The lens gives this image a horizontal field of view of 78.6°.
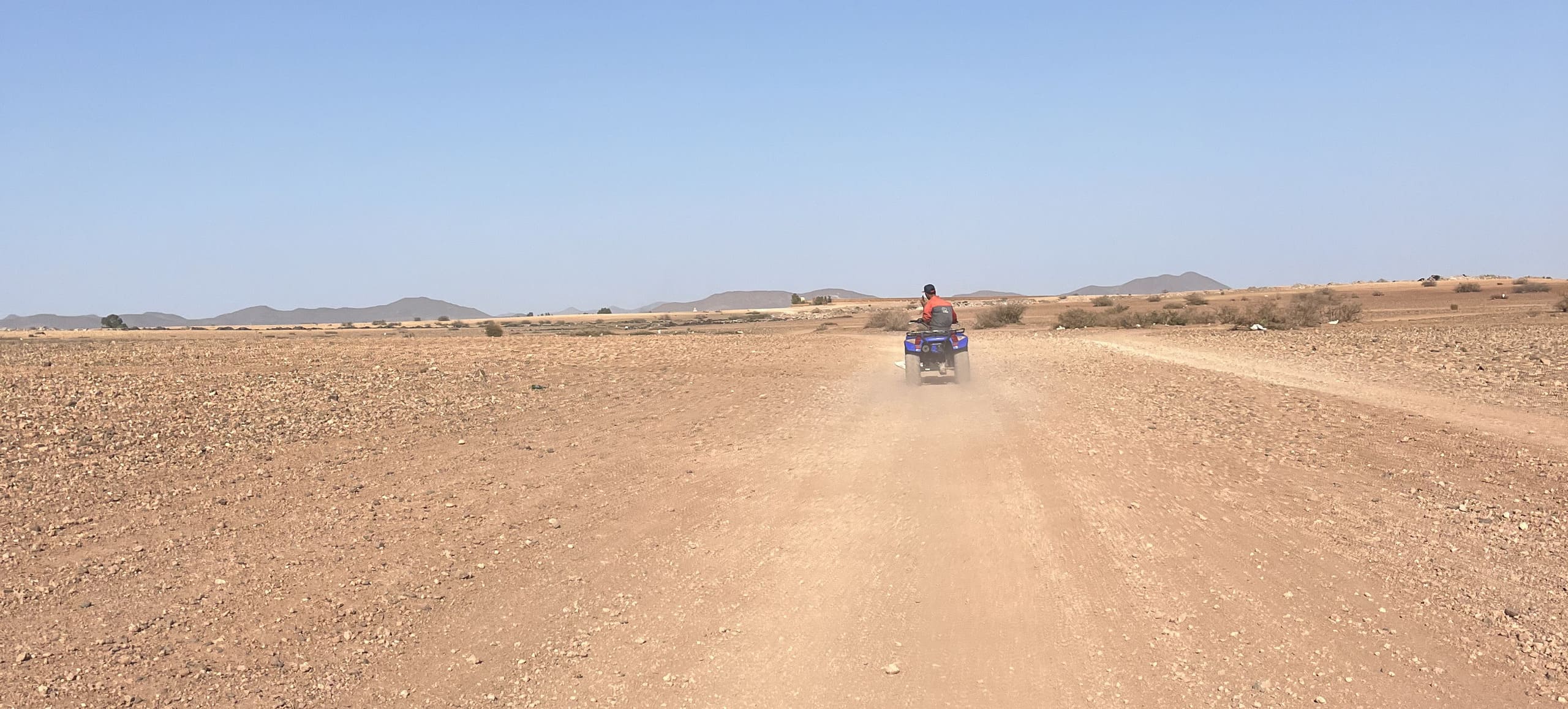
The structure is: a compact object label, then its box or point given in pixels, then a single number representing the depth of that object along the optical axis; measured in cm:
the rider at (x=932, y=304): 1825
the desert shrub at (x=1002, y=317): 5241
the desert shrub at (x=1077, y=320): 4878
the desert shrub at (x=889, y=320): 4878
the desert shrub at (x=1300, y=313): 3728
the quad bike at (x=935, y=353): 1784
